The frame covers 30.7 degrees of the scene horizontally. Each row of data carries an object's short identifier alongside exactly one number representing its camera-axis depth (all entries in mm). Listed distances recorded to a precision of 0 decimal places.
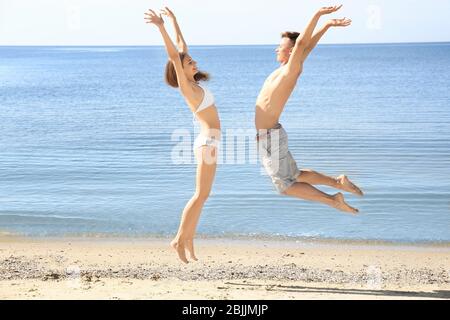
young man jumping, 7223
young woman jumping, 7180
